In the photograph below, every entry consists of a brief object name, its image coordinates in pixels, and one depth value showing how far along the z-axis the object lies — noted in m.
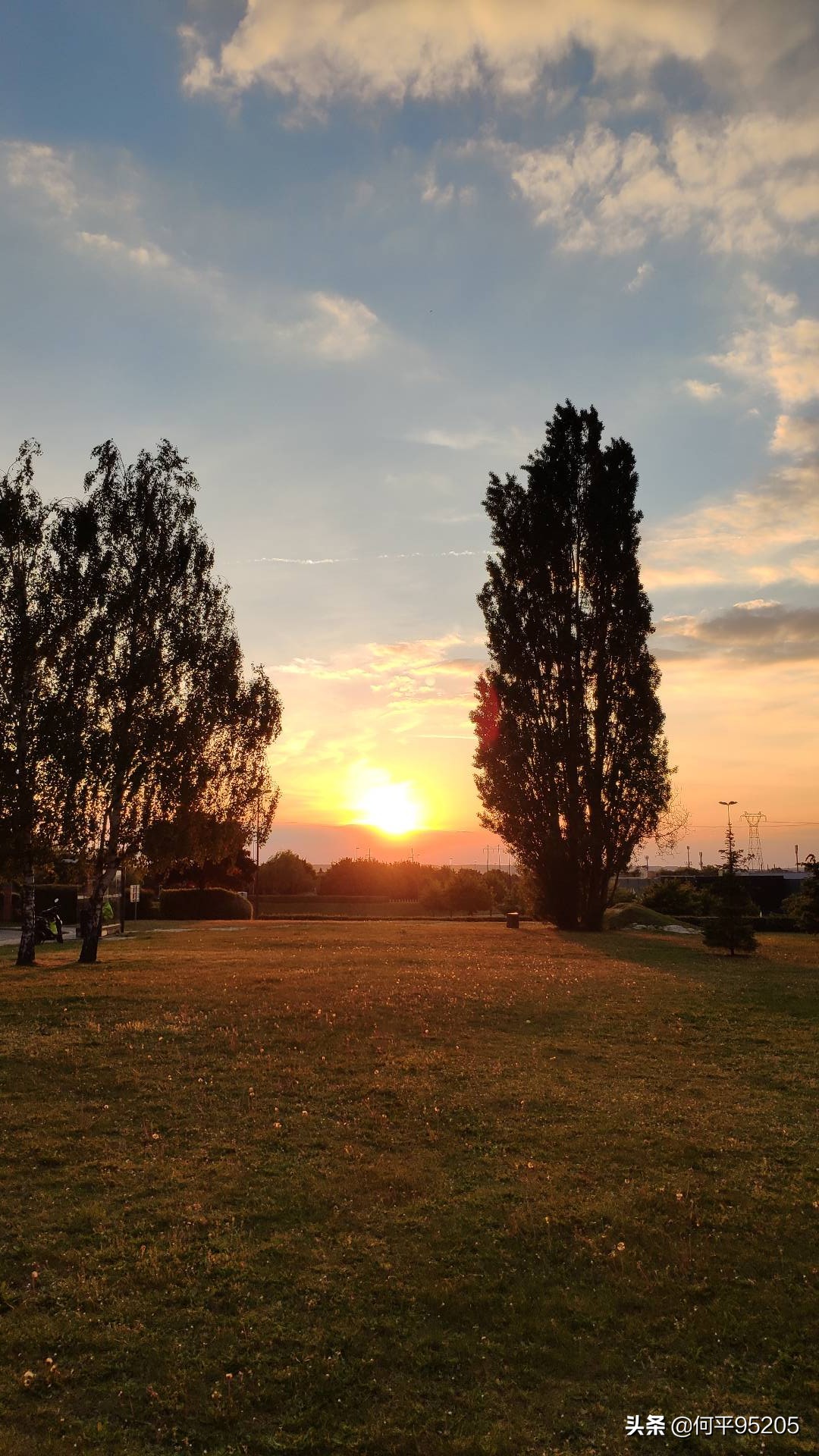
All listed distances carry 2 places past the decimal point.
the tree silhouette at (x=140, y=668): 25.14
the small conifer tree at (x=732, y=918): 29.77
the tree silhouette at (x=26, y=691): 23.44
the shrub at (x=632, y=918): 45.00
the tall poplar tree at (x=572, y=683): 39.69
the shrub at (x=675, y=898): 52.66
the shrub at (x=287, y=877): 85.38
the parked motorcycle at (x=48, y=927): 34.56
